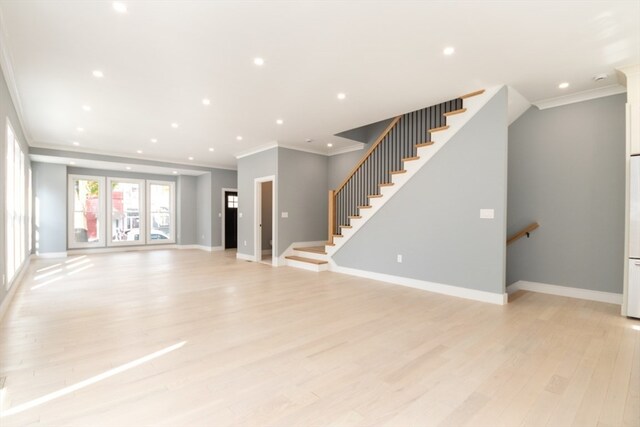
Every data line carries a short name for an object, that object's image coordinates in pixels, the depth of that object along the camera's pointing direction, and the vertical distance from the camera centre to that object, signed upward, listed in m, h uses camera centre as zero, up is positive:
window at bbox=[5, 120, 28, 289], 4.12 +0.12
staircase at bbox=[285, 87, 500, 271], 4.63 +0.89
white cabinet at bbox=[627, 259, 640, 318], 3.42 -0.90
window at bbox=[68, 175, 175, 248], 9.41 +0.06
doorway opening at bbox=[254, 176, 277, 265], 7.88 -0.48
